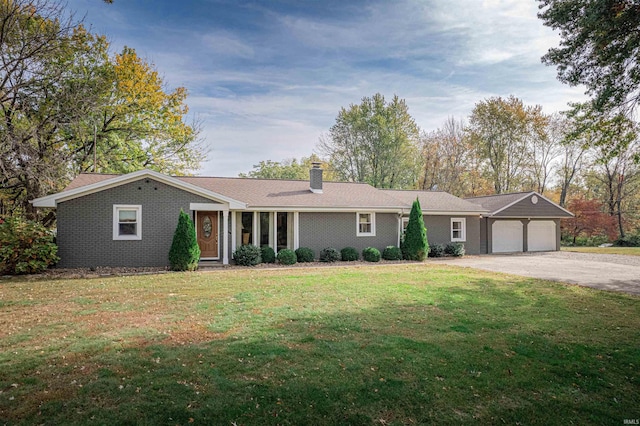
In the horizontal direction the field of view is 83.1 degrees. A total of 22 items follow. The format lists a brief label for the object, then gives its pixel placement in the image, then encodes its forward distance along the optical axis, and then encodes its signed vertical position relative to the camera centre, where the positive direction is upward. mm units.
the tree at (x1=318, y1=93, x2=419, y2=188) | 32406 +7666
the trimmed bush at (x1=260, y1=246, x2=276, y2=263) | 15938 -1184
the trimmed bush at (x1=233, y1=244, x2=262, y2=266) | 15023 -1184
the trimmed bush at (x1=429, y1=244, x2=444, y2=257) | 19297 -1336
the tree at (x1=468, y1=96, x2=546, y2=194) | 33719 +8552
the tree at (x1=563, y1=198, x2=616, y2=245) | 30844 +334
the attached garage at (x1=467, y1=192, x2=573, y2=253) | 22719 +87
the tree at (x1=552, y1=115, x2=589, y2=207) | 33875 +5910
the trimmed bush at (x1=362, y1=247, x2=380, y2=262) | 16962 -1305
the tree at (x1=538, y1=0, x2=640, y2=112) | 7461 +4162
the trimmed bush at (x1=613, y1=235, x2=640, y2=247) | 28422 -1337
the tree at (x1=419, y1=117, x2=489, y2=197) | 35938 +6368
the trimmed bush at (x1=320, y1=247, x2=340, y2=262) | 16703 -1307
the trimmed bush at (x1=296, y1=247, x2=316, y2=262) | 16297 -1262
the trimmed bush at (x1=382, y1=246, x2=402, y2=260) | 17547 -1309
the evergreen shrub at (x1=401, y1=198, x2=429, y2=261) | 17516 -581
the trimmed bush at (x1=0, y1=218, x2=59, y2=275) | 12016 -640
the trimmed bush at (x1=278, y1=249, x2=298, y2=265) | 15602 -1292
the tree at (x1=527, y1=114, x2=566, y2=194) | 33812 +7468
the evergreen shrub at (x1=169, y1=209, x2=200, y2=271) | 13203 -698
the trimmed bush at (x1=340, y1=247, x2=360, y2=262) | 16984 -1293
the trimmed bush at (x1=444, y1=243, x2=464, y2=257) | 19484 -1268
